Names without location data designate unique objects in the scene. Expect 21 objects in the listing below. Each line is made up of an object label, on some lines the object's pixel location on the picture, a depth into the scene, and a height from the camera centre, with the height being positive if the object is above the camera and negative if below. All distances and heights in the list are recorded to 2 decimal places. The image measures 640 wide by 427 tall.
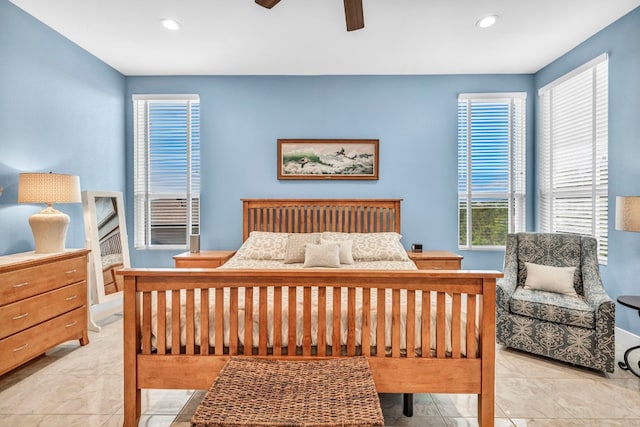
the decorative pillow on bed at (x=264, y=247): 3.40 -0.39
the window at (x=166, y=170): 4.23 +0.50
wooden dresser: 2.27 -0.71
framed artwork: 4.13 +0.64
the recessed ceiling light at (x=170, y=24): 2.93 +1.66
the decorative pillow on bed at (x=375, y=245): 3.33 -0.37
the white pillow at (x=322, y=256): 3.05 -0.43
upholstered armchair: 2.41 -0.73
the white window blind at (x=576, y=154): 3.20 +0.59
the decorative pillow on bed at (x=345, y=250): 3.22 -0.40
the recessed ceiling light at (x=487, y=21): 2.88 +1.66
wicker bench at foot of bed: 1.29 -0.80
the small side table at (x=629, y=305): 2.27 -0.65
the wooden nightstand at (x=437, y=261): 3.62 -0.56
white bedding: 1.79 -0.63
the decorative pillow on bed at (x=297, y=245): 3.29 -0.36
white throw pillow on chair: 2.80 -0.59
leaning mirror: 3.40 -0.34
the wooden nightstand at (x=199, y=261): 3.57 -0.55
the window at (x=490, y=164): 4.16 +0.57
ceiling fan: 1.94 +1.19
